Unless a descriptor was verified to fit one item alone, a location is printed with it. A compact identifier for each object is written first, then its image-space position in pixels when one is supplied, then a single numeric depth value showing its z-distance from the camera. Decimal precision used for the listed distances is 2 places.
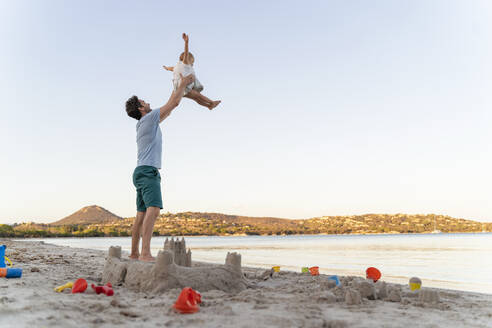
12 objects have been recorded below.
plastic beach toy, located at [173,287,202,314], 2.70
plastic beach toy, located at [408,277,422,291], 4.26
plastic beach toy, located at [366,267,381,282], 5.23
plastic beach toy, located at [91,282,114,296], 3.50
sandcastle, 3.60
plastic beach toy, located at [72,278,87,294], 3.59
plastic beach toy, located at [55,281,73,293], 3.63
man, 4.51
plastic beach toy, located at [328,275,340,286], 4.15
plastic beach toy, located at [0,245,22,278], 4.33
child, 5.02
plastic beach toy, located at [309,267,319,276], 5.69
